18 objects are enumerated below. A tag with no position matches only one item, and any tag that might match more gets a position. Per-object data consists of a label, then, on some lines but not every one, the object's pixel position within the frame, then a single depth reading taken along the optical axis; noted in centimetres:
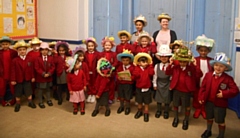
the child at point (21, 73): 425
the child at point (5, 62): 434
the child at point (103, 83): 396
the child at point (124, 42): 437
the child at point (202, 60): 362
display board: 493
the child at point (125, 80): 394
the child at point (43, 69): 434
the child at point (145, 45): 416
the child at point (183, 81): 353
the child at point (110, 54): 432
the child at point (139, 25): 442
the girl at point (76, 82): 402
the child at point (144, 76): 383
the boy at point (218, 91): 305
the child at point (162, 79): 378
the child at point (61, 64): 448
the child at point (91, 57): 443
